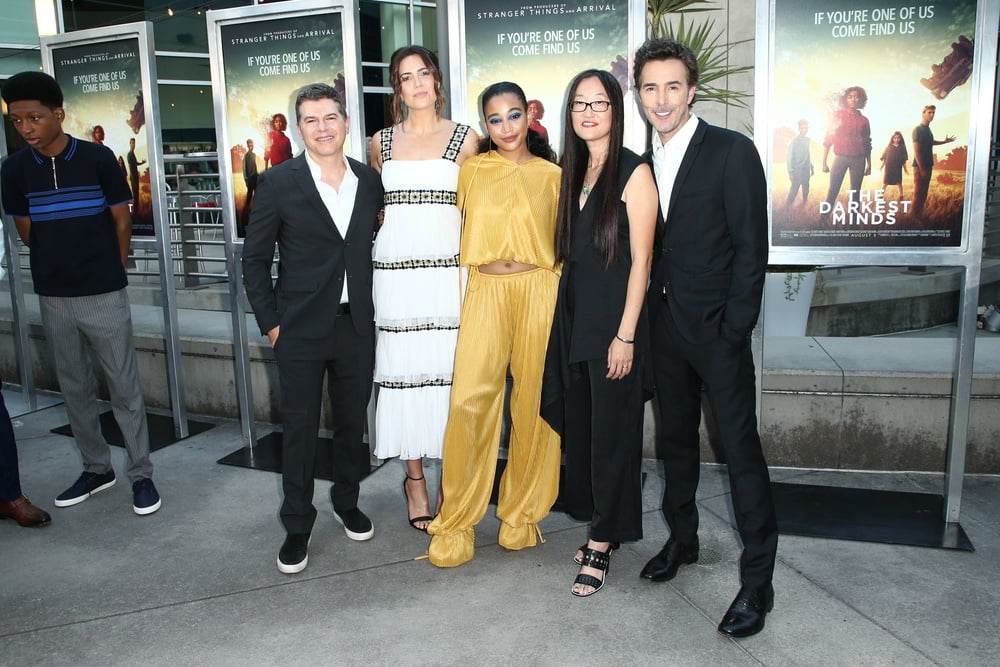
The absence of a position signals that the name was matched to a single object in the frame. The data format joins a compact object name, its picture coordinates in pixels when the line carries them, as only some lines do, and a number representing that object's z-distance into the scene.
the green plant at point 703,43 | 5.08
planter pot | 5.89
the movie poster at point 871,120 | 3.54
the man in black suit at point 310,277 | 3.32
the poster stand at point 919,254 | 3.51
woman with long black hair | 2.96
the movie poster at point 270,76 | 4.55
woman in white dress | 3.44
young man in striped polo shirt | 3.98
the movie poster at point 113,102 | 5.18
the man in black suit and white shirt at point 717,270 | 2.78
